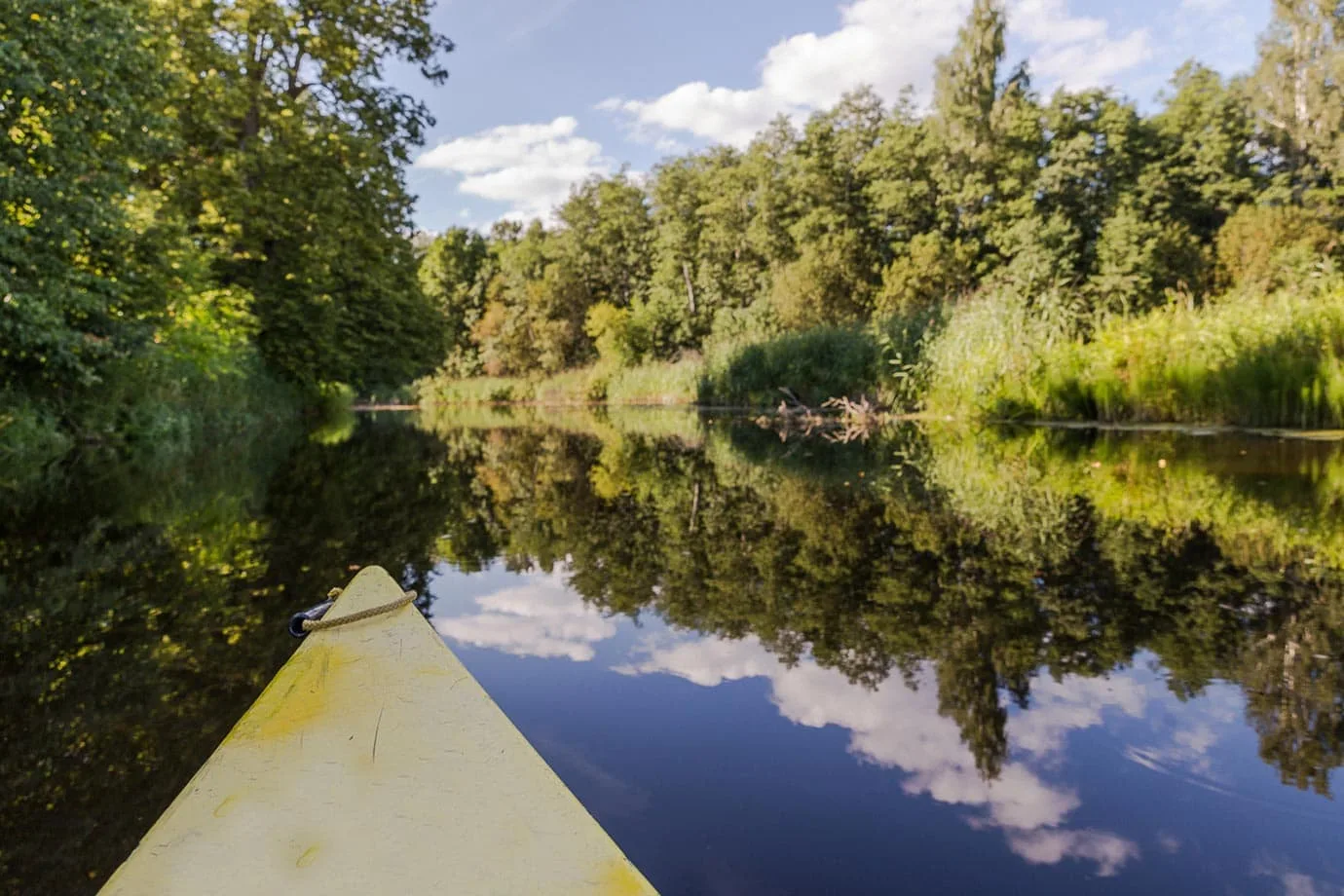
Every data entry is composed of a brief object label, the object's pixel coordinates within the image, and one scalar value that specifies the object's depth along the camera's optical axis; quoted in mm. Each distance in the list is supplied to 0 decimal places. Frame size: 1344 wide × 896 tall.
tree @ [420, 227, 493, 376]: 47125
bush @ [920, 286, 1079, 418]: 11219
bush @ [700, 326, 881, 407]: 16125
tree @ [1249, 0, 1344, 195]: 26172
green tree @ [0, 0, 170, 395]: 6824
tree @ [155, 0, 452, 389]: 13250
